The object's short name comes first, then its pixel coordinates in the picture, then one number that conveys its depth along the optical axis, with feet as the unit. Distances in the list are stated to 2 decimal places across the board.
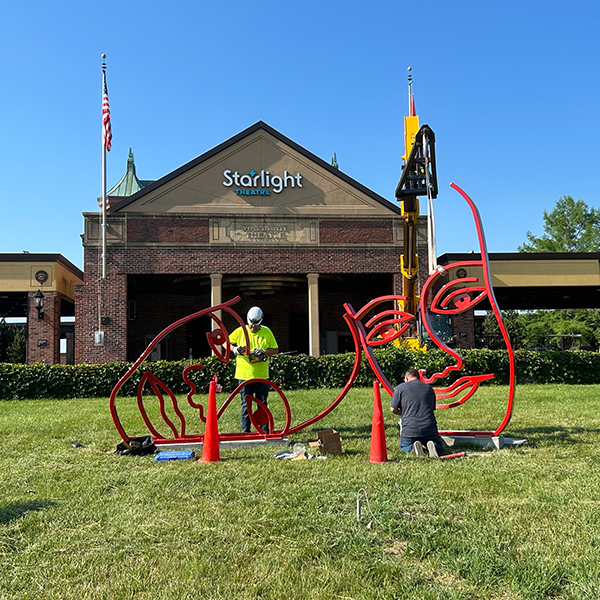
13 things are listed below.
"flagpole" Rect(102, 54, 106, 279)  59.67
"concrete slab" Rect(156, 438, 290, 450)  23.21
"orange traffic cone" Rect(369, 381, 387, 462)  19.70
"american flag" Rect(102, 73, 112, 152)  61.36
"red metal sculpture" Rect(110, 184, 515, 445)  23.31
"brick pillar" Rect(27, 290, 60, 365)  63.57
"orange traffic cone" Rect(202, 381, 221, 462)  20.53
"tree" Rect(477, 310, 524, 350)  102.06
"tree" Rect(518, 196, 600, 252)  138.62
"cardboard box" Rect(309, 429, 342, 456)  21.21
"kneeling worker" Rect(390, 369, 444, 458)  20.85
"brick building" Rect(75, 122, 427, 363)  61.62
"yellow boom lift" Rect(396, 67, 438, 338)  33.68
